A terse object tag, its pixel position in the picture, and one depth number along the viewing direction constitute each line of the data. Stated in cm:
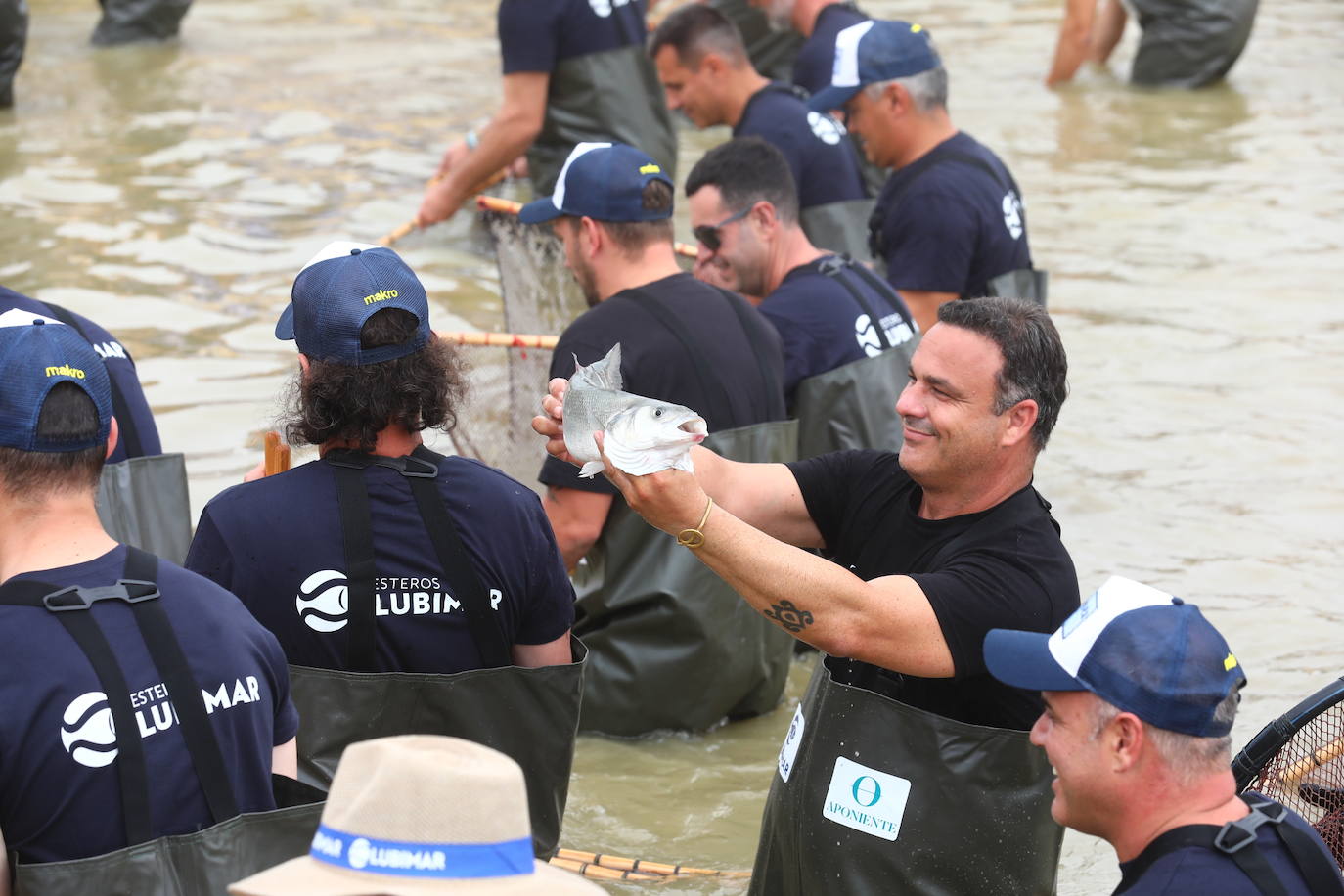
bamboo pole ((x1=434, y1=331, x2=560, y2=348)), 1033
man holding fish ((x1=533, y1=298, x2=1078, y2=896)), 568
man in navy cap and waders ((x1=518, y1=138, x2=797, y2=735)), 880
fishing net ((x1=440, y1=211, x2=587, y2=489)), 1075
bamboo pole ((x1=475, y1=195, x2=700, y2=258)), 1349
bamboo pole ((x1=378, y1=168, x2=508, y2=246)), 1612
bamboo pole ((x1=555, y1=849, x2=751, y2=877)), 824
